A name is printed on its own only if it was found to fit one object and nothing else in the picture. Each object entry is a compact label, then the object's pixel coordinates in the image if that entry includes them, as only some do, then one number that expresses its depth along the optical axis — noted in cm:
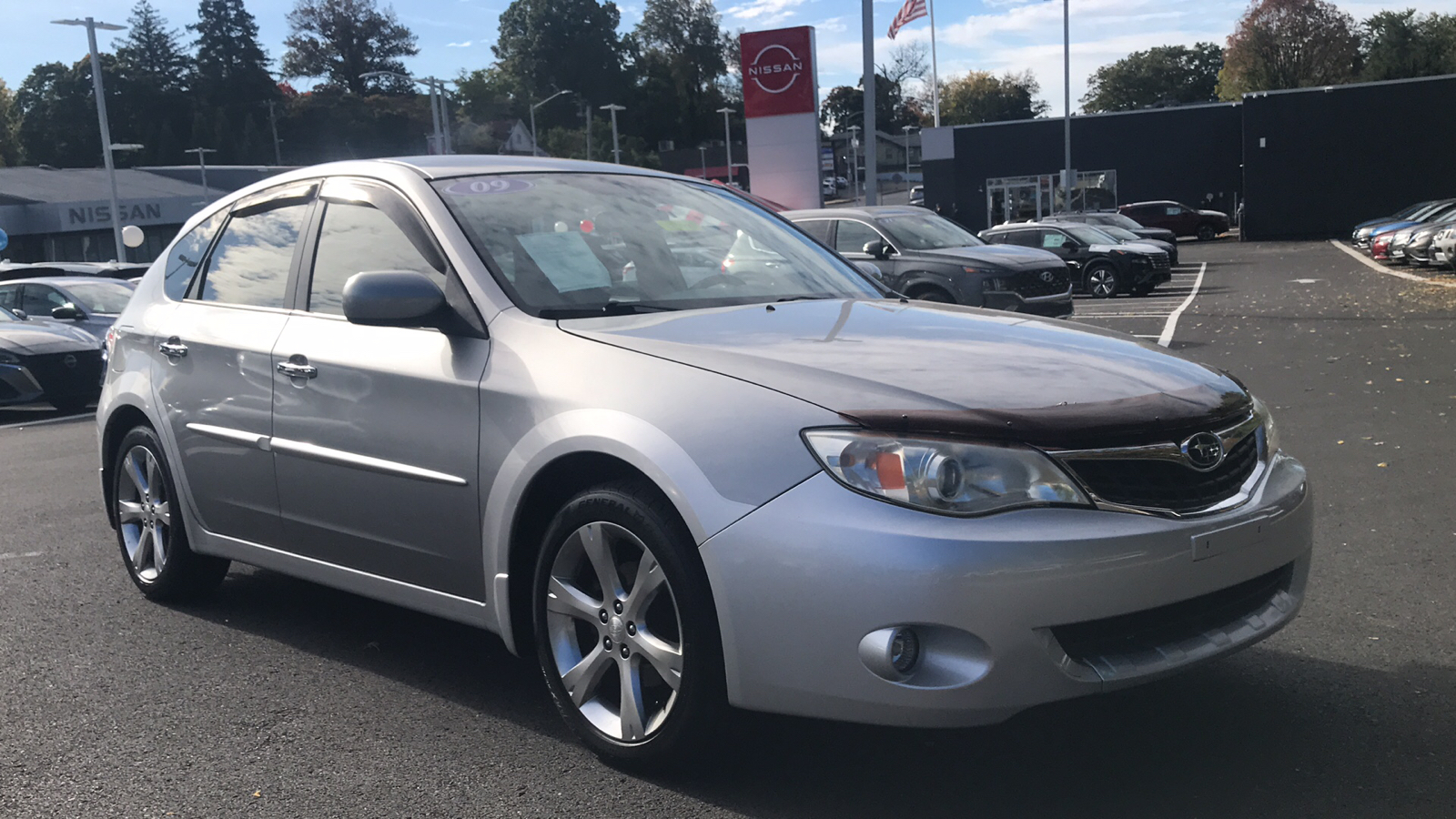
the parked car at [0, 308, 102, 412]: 1366
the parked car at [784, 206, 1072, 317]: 1441
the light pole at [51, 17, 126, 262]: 3741
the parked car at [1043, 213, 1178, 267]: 2821
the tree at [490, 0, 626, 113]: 11644
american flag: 3769
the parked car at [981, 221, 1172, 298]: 2406
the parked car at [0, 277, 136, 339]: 1596
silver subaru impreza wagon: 285
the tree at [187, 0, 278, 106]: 11112
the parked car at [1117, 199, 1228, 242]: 4734
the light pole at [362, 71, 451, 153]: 3303
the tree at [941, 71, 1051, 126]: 12056
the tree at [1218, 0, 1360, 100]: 7556
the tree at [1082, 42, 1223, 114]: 12200
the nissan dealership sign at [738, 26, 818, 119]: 3500
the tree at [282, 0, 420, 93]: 12294
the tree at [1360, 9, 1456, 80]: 8175
